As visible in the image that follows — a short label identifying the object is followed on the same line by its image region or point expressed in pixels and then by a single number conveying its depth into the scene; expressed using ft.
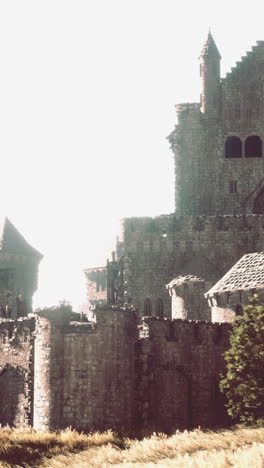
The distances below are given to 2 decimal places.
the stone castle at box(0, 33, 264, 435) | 134.41
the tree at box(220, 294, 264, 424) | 132.36
